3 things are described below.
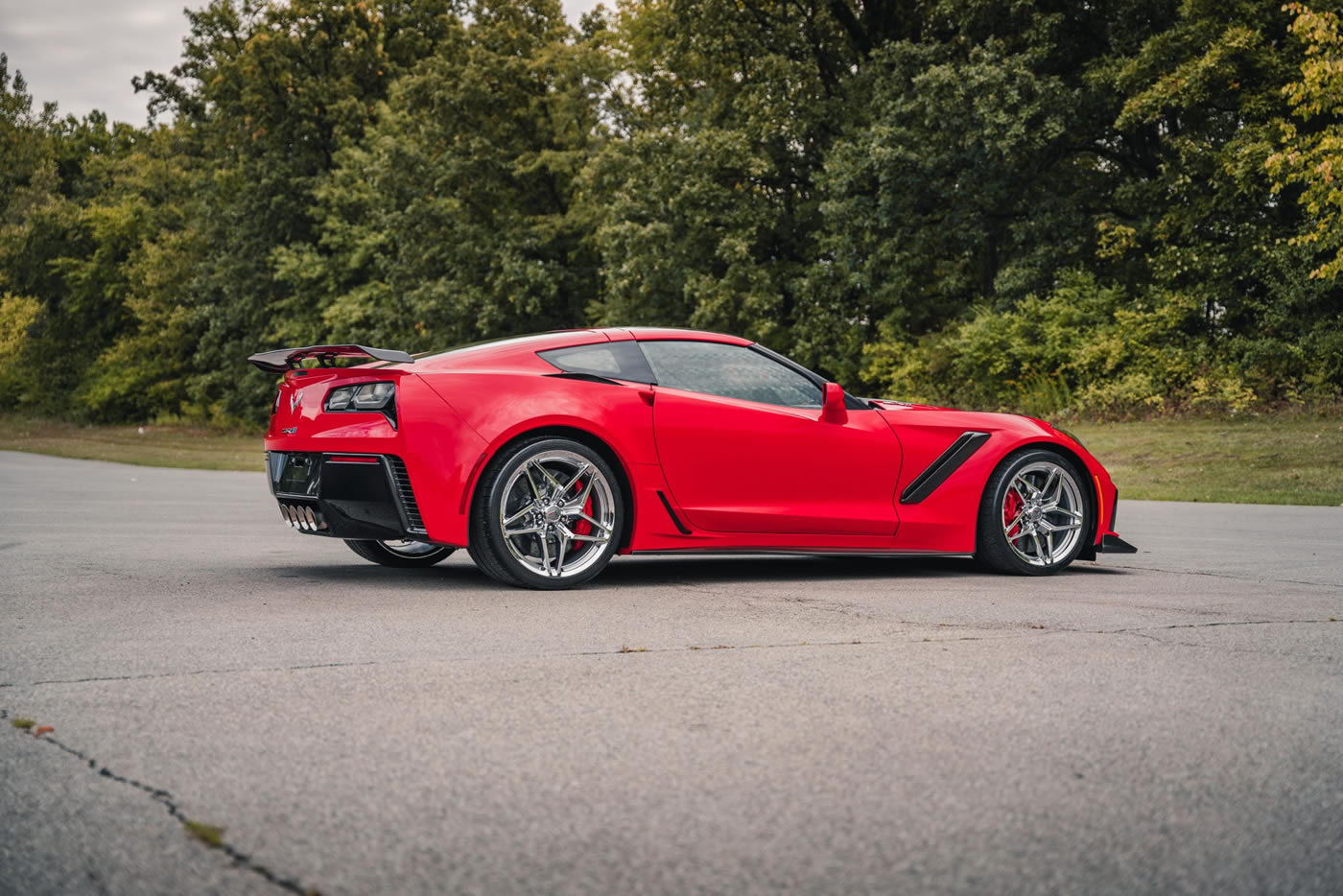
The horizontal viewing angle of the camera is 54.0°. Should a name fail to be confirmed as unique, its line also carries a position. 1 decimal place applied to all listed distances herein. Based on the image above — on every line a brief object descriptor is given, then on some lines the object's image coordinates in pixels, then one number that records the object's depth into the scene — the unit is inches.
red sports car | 256.4
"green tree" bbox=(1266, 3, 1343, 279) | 793.1
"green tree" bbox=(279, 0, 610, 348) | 1633.9
